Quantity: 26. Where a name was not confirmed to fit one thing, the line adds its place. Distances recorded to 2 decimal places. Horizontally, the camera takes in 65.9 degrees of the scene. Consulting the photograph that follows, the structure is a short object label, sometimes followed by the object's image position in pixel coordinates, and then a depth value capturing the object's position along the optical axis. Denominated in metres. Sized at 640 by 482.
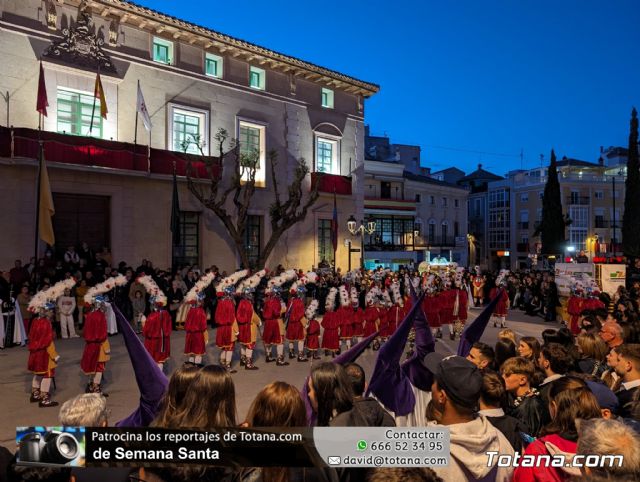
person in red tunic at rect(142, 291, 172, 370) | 10.21
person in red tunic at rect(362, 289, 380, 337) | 14.38
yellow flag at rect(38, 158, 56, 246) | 15.15
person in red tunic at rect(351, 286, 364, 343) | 13.91
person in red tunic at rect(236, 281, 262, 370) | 11.94
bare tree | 22.53
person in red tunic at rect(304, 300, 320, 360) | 12.93
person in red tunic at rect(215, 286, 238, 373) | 11.66
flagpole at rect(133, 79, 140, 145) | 21.30
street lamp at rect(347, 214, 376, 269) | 26.23
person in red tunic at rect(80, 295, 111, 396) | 9.35
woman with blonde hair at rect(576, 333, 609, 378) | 5.70
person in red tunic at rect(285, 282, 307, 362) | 12.90
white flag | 20.28
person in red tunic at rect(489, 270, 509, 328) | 18.43
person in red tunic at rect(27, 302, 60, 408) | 8.84
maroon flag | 17.50
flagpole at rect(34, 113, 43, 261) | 14.32
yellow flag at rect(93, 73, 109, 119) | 18.66
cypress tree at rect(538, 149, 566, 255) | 45.00
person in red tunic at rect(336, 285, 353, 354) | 13.42
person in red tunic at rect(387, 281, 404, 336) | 15.11
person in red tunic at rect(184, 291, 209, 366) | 11.10
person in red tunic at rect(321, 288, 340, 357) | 12.98
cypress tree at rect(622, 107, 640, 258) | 32.25
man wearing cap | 2.70
